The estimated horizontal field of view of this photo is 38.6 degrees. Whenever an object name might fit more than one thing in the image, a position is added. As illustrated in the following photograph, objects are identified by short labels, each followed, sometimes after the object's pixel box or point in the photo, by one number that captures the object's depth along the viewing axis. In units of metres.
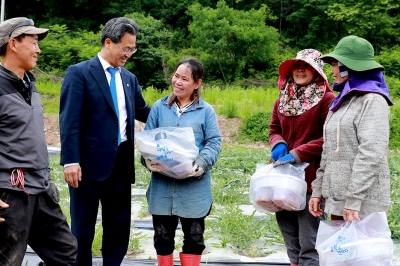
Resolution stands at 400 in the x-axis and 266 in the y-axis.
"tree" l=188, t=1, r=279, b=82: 21.97
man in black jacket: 2.65
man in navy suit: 3.34
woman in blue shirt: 3.43
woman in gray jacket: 2.69
